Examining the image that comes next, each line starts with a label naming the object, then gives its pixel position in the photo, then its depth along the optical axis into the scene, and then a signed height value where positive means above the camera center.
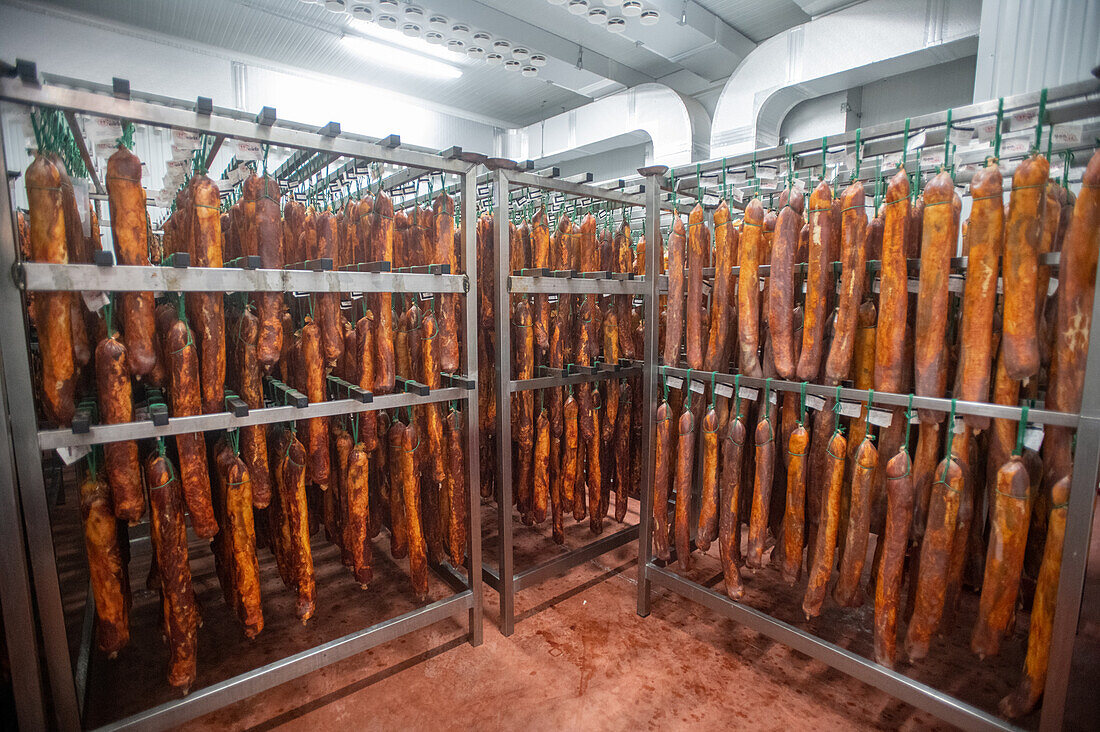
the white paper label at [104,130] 2.08 +0.64
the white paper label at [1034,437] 2.15 -0.55
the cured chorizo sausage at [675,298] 2.98 -0.01
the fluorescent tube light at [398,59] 6.04 +2.75
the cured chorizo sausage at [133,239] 2.05 +0.22
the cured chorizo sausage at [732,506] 2.77 -1.07
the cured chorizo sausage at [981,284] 2.02 +0.04
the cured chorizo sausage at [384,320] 2.78 -0.11
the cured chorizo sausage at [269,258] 2.43 +0.17
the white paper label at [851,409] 2.44 -0.50
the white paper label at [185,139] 2.19 +0.63
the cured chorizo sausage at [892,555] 2.28 -1.08
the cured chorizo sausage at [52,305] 1.89 -0.02
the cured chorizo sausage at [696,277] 2.91 +0.10
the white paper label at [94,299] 2.06 +0.00
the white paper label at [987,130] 2.07 +0.62
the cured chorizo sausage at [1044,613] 1.98 -1.16
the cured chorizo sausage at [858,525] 2.36 -0.99
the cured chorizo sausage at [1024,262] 1.93 +0.12
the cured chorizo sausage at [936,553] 2.16 -1.02
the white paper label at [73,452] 1.97 -0.56
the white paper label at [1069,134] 2.03 +0.59
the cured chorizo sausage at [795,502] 2.55 -0.97
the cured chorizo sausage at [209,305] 2.24 -0.03
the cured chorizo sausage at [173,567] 2.24 -1.10
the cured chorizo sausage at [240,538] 2.41 -1.05
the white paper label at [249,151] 2.36 +0.63
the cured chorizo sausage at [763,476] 2.69 -0.87
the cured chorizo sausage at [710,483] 2.87 -0.97
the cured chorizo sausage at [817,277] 2.42 +0.08
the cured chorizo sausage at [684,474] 3.00 -0.96
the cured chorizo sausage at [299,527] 2.62 -1.08
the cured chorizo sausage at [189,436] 2.24 -0.57
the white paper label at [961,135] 2.13 +0.61
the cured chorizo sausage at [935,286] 2.11 +0.04
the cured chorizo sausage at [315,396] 2.63 -0.46
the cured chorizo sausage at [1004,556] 2.04 -0.97
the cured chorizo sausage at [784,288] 2.53 +0.04
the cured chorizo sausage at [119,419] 2.08 -0.45
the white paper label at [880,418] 2.35 -0.52
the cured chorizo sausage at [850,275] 2.35 +0.09
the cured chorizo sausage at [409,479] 2.88 -0.95
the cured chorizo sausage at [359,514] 2.74 -1.08
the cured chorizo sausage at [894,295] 2.22 +0.00
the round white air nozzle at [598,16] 4.67 +2.38
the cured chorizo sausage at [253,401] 2.53 -0.47
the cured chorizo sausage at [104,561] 2.15 -1.02
